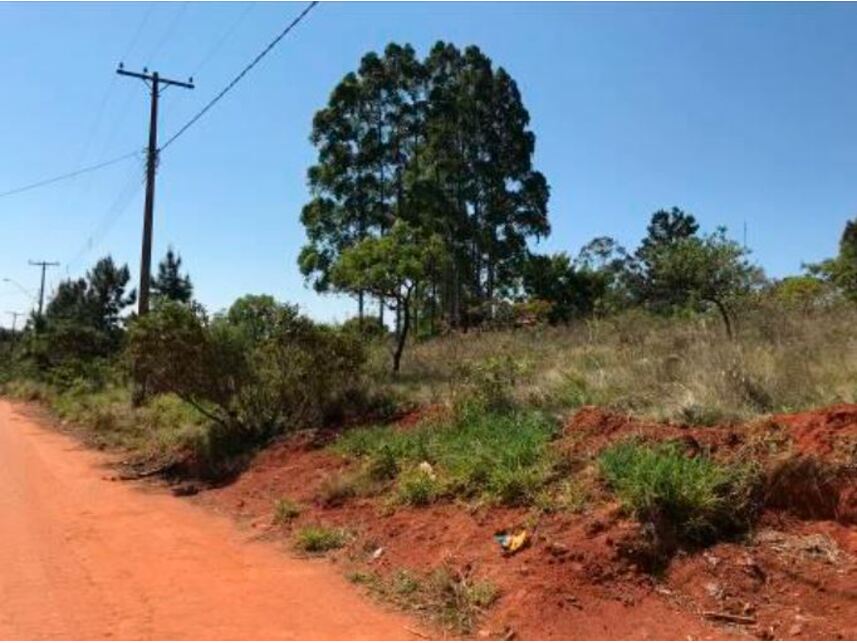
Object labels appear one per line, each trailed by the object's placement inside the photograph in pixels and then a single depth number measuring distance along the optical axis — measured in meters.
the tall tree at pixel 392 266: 19.66
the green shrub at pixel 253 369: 15.30
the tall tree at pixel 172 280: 59.75
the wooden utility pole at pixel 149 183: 24.41
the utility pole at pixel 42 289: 69.99
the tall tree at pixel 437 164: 40.19
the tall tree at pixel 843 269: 21.64
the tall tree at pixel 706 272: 16.06
